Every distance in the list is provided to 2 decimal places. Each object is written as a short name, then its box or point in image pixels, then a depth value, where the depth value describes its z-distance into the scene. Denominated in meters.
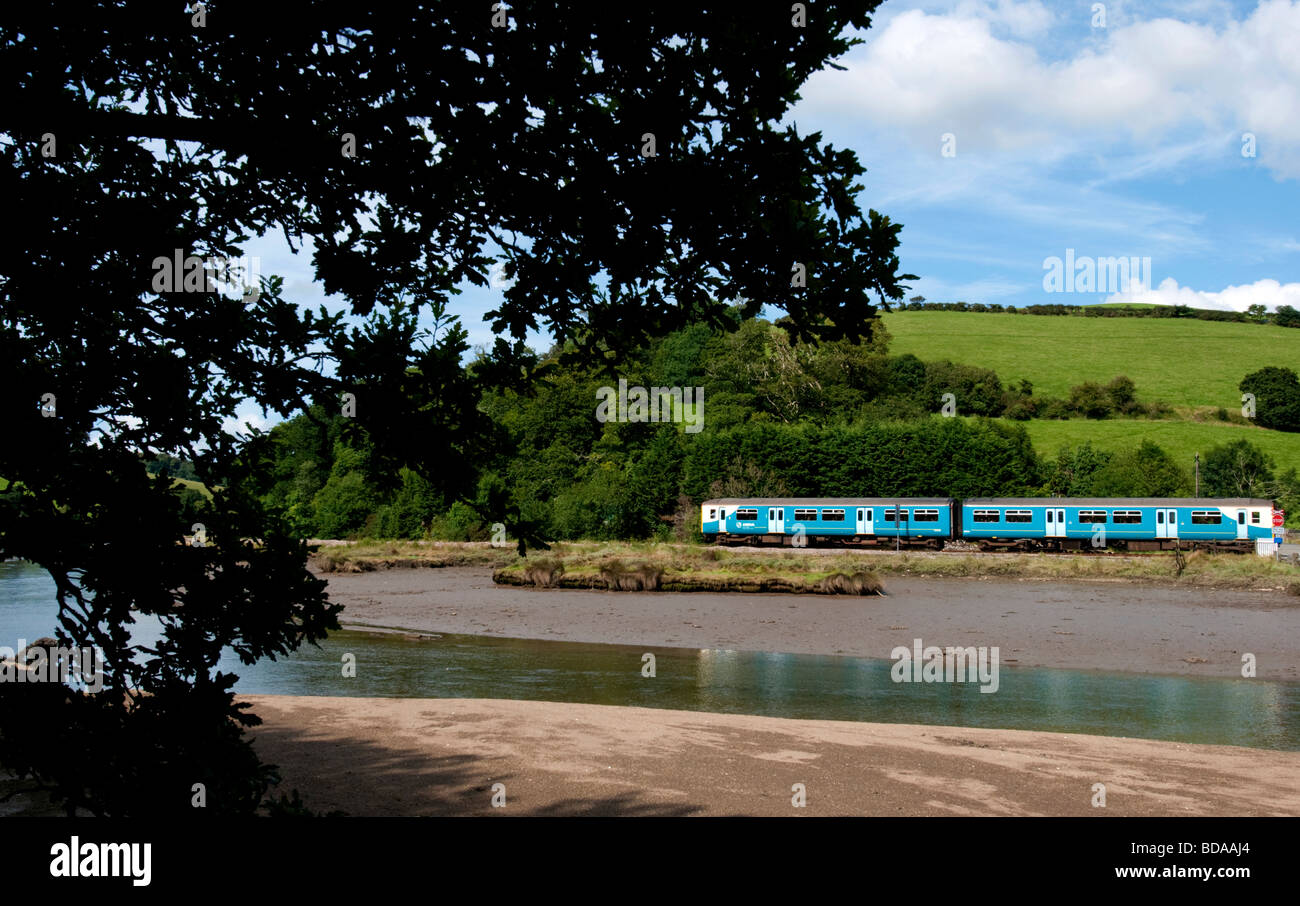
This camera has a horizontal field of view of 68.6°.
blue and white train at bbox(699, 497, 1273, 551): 45.53
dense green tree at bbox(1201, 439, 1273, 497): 61.03
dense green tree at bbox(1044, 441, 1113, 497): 62.19
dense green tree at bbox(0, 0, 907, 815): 4.43
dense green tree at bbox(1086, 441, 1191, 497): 58.22
